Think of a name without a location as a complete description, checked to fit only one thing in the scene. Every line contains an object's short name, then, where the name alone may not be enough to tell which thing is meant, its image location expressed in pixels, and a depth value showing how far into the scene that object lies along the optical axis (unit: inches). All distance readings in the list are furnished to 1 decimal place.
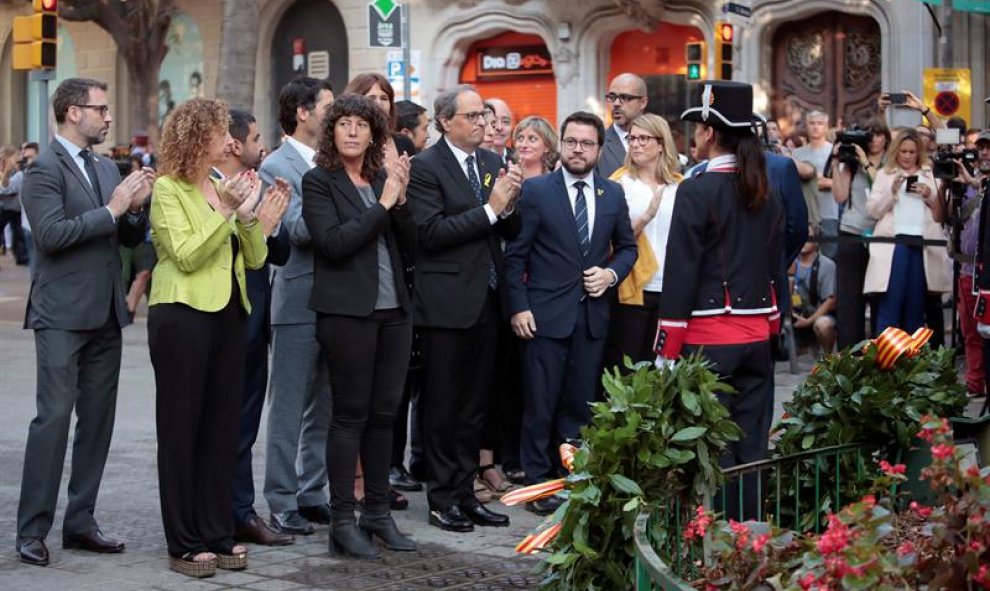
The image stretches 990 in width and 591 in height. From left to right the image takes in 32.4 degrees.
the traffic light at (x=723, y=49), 915.4
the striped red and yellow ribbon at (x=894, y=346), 267.7
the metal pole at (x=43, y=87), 834.8
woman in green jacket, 281.1
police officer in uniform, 277.1
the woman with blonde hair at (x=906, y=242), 508.7
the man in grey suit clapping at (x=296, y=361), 322.0
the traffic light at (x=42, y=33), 815.1
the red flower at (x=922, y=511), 171.9
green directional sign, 765.3
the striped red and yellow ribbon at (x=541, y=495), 227.3
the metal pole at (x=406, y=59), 788.0
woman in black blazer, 296.4
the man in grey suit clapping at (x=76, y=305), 293.3
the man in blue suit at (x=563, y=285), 354.3
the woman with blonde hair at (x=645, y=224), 374.6
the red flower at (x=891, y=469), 170.7
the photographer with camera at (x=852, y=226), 525.7
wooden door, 1000.2
